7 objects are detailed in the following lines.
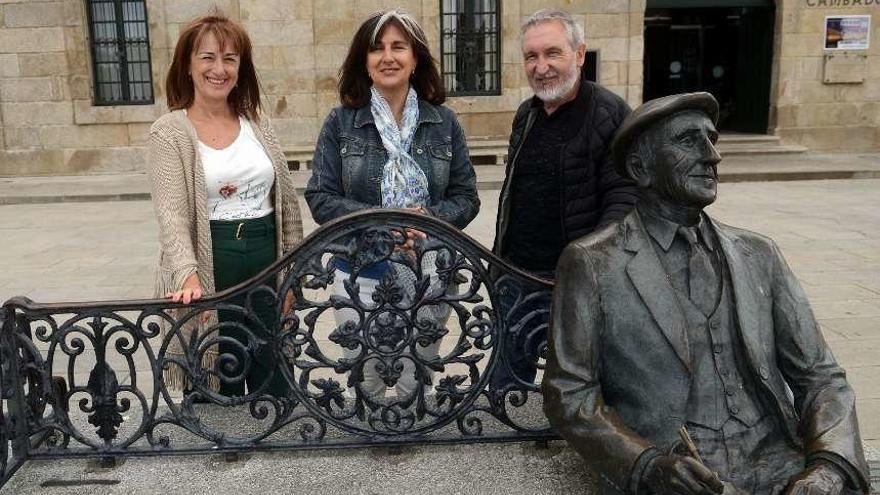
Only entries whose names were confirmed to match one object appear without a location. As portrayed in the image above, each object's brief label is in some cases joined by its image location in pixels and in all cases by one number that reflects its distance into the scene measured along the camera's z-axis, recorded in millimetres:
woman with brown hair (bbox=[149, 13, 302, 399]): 2928
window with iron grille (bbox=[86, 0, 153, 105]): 14031
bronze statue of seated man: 2041
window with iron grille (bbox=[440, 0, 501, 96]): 14094
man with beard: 2916
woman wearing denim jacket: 3012
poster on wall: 14430
